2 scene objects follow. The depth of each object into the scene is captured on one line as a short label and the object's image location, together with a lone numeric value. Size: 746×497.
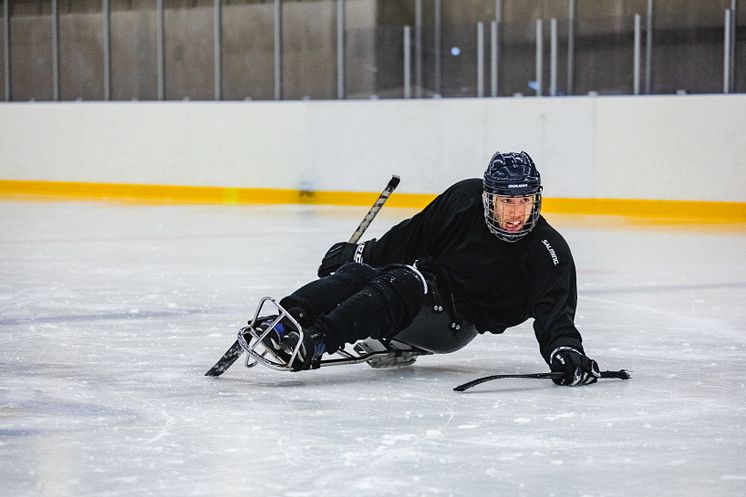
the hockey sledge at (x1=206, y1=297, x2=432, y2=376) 7.52
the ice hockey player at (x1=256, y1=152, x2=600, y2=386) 7.67
